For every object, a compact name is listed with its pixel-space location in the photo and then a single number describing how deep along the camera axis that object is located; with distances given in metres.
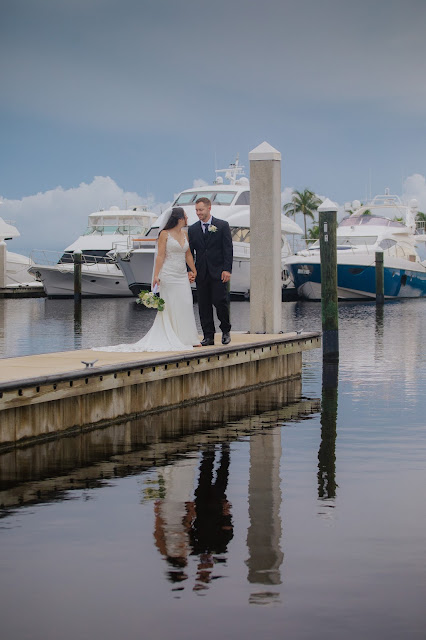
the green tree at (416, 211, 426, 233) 104.22
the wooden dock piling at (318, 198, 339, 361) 17.14
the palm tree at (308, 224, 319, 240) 101.51
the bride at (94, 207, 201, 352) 12.03
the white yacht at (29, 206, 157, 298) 51.59
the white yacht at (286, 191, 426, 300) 47.84
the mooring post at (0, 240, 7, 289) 55.81
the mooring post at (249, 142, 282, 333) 14.56
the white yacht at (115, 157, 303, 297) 45.19
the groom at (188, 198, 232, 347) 12.30
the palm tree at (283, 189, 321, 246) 100.69
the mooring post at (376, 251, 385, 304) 44.19
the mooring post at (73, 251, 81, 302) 46.16
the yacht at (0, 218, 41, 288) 64.06
